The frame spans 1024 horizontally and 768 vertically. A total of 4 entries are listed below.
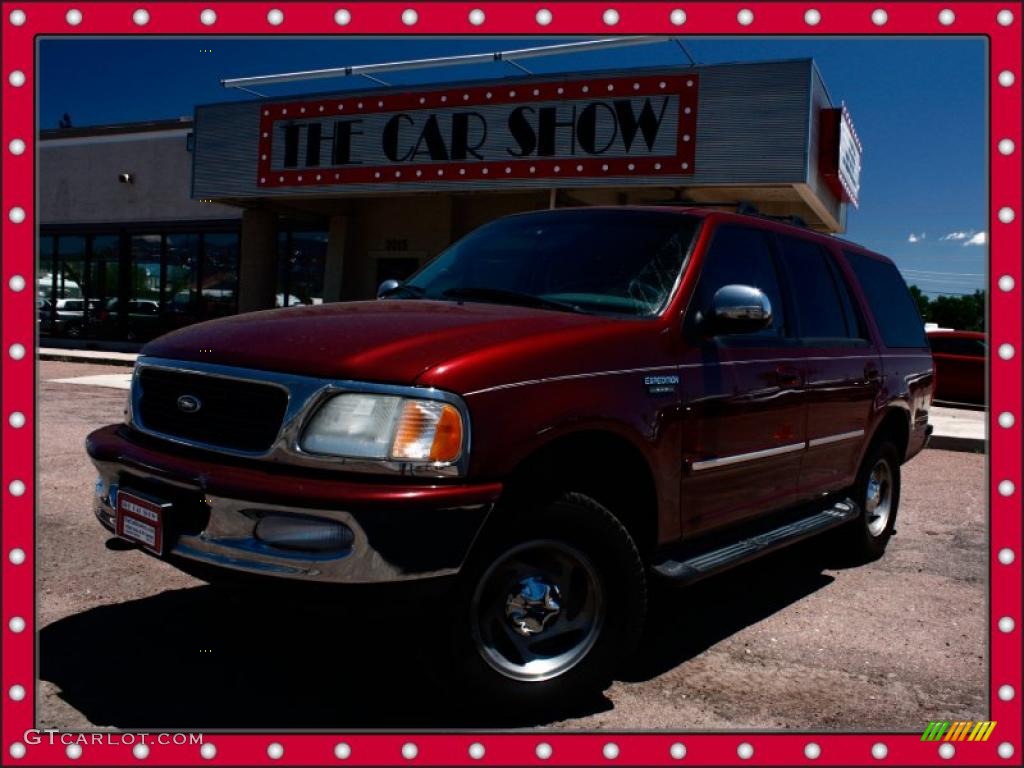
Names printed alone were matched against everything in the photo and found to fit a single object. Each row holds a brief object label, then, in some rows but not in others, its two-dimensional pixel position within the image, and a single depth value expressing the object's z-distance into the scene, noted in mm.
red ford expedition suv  2574
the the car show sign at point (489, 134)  13727
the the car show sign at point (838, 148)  13638
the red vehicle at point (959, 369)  16312
